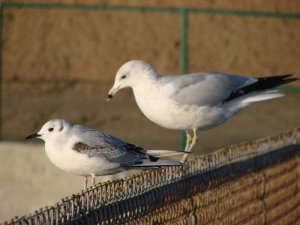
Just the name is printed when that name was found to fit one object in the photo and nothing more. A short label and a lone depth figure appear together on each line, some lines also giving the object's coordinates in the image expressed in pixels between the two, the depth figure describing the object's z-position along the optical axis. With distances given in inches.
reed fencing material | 366.2
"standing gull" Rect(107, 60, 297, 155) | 564.0
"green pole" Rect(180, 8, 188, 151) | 829.6
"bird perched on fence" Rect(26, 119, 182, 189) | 464.5
